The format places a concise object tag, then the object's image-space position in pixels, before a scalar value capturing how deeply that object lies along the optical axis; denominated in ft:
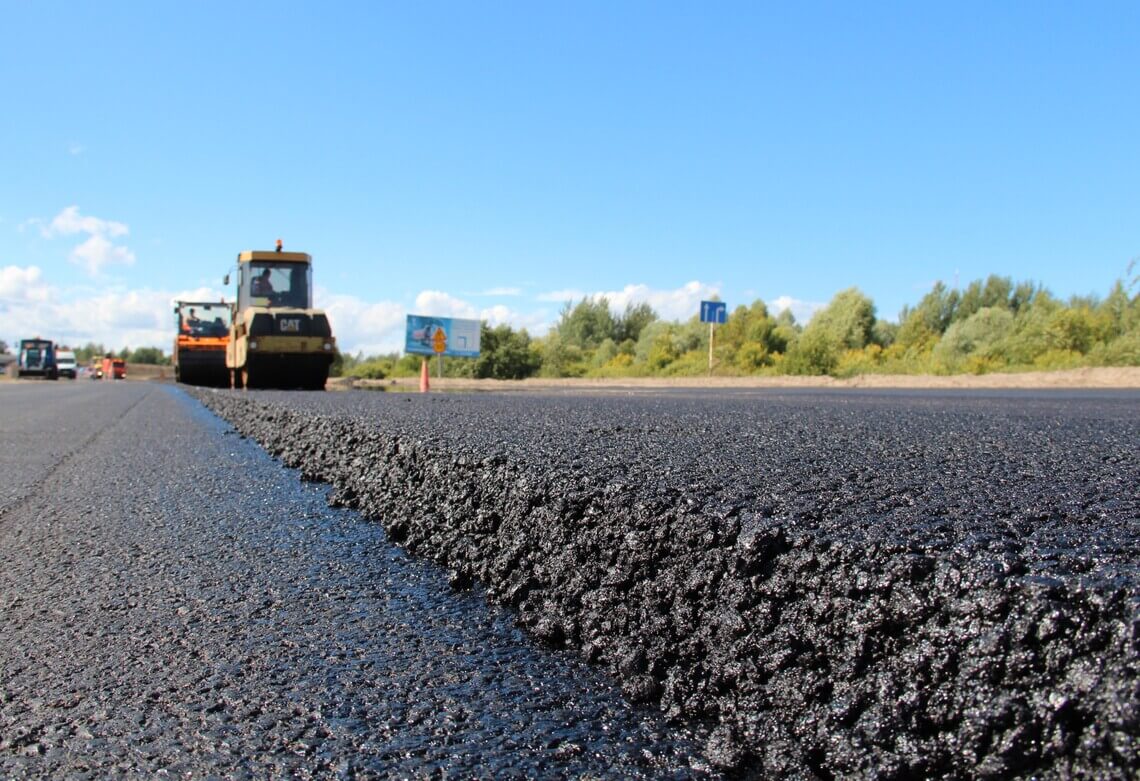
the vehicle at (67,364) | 187.76
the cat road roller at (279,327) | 52.42
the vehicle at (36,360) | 160.25
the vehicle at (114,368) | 197.06
